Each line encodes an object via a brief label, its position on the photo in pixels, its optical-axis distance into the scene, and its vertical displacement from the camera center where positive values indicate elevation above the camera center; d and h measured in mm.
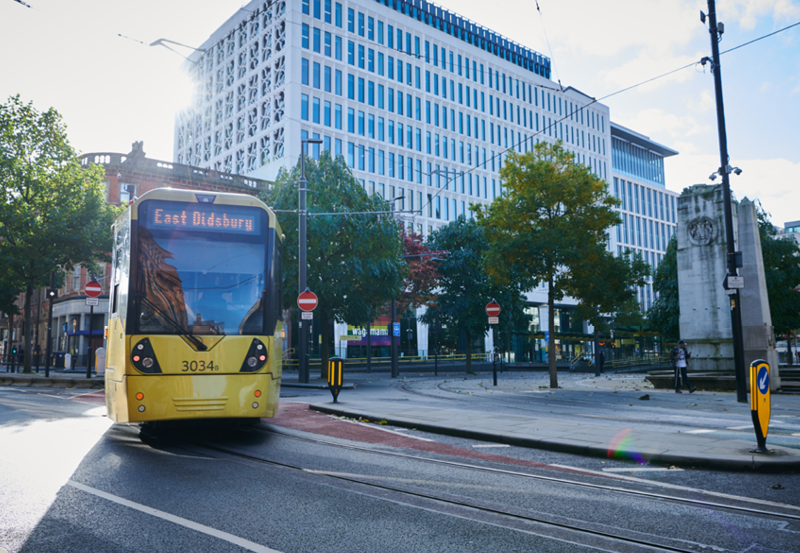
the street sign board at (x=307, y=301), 19344 +1279
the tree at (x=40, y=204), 27547 +6381
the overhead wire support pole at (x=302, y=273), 22375 +2505
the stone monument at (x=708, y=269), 19438 +2283
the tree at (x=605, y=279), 22344 +2213
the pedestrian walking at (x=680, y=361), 18859 -663
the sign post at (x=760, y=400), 7109 -704
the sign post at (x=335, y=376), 14016 -776
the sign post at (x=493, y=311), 23625 +1127
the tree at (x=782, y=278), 34469 +3344
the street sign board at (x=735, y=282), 14945 +1364
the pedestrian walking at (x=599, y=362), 37566 -1476
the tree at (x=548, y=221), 22031 +4401
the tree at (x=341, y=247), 26766 +4233
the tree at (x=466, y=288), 35969 +3094
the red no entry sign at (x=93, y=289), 22188 +1942
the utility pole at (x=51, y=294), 27136 +2225
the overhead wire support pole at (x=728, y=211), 15242 +3189
